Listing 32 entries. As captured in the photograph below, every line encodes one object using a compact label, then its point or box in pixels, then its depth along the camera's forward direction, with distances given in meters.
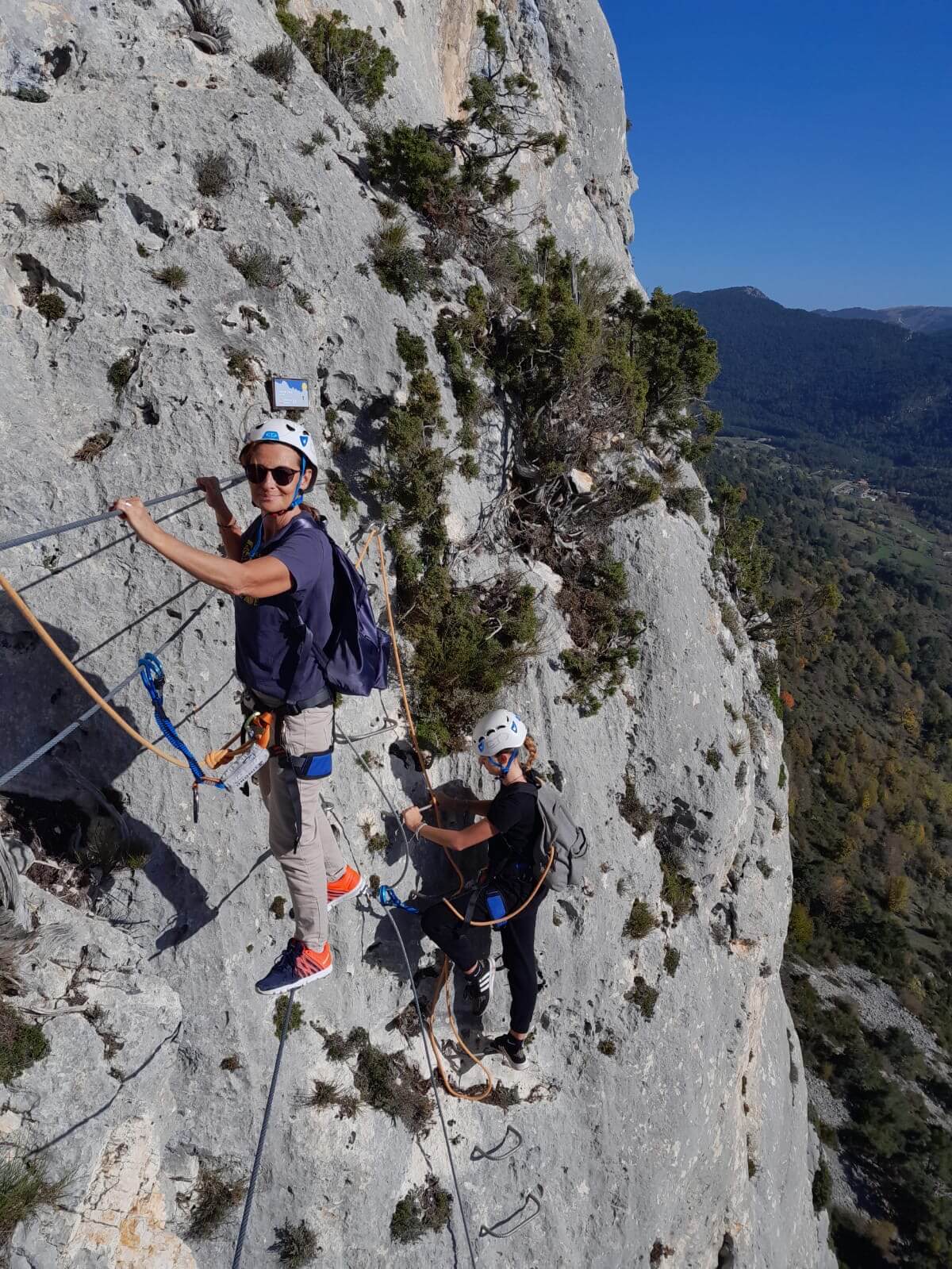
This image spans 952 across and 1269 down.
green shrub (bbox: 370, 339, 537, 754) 9.52
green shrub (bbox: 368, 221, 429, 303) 10.53
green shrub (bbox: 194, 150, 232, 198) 9.22
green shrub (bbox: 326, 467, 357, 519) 9.27
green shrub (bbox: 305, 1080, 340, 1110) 7.80
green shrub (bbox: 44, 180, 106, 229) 8.16
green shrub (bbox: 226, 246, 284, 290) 9.08
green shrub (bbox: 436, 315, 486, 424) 10.86
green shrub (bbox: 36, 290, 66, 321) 7.88
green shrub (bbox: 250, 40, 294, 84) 10.43
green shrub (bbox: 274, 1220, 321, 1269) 7.43
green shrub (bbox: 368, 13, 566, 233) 11.40
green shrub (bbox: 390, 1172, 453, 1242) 8.39
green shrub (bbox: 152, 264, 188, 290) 8.51
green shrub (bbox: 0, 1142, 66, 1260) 5.87
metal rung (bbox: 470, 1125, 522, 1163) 9.30
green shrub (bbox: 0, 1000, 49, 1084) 6.12
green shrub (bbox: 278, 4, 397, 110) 12.09
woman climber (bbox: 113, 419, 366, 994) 4.67
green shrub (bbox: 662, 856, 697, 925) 12.55
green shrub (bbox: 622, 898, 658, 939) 11.59
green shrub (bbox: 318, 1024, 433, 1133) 8.25
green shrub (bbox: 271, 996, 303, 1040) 7.66
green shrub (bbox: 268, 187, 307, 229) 9.75
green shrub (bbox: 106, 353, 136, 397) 7.87
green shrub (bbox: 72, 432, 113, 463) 7.51
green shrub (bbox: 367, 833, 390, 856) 8.82
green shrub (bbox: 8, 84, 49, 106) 8.47
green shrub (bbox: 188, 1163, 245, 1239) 7.14
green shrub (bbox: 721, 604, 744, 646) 14.80
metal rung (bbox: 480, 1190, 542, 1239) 9.20
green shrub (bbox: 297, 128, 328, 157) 10.23
